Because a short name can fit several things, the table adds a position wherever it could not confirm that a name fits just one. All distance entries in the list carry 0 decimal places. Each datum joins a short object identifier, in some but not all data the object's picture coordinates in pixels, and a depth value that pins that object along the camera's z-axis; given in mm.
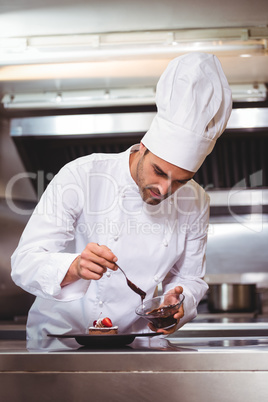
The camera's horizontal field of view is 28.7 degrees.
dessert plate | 1340
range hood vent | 3492
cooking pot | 3354
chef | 1598
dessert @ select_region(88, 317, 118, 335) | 1467
